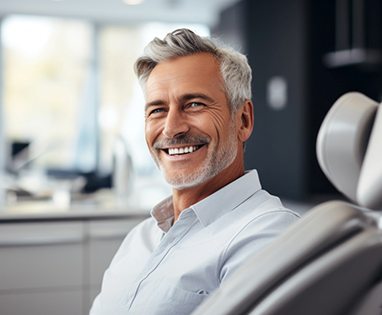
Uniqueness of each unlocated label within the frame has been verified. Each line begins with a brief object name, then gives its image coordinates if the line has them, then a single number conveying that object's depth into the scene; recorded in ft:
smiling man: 3.76
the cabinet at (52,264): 8.16
